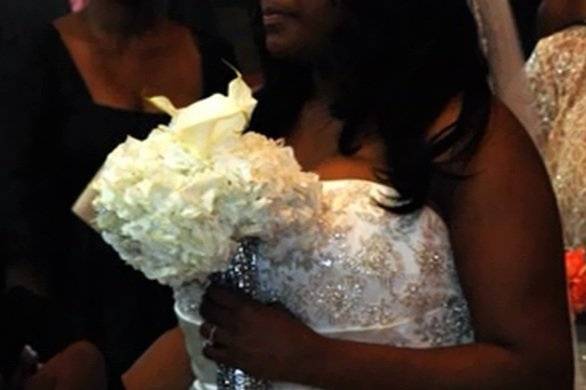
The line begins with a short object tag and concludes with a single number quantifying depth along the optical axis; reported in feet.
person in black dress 10.48
